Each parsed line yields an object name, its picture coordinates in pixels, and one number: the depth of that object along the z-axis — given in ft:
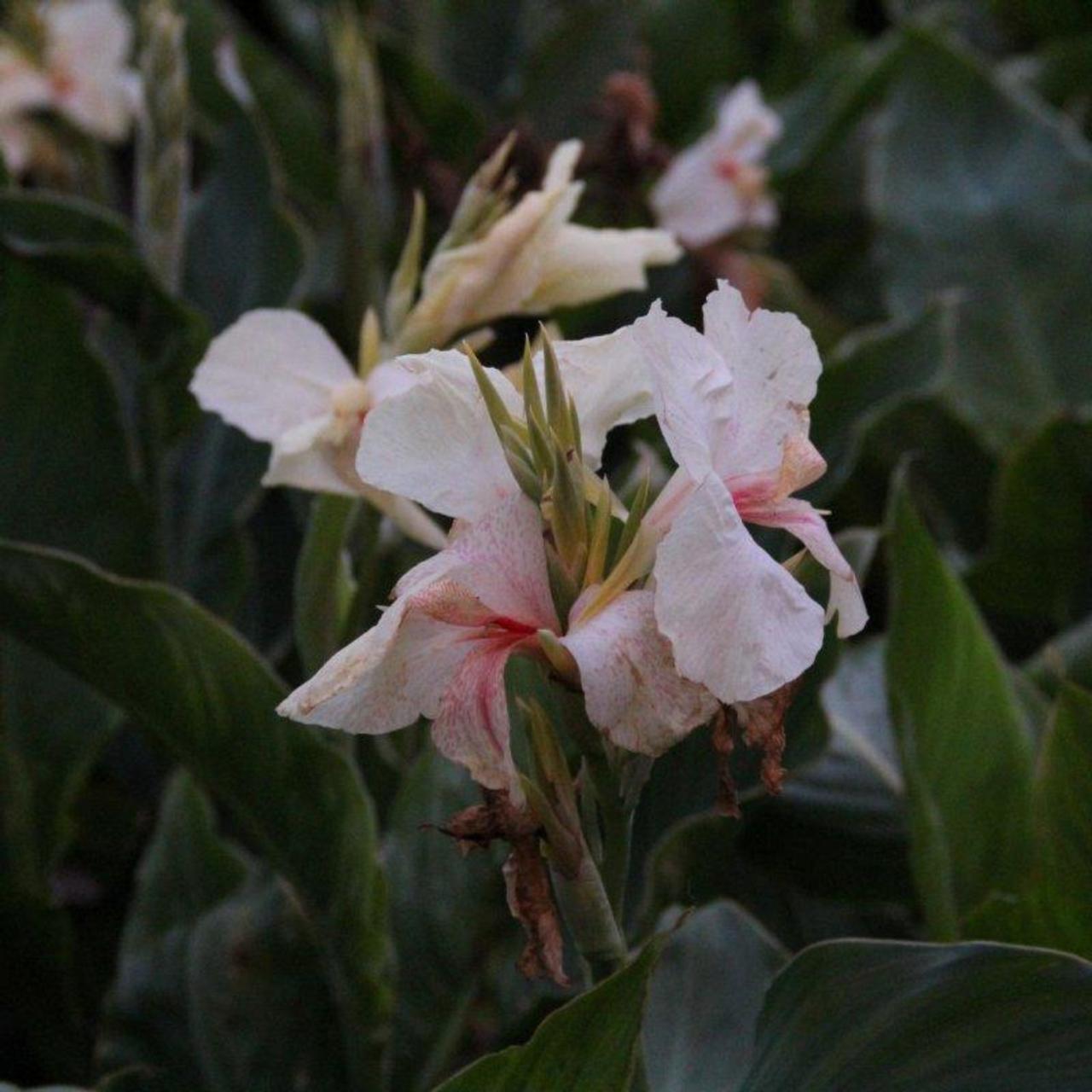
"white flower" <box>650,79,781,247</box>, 5.98
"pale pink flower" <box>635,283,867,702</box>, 4.03
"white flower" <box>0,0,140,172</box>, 5.89
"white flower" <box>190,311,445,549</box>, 4.51
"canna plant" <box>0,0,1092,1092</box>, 4.14
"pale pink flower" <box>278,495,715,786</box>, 4.06
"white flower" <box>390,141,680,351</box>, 4.56
